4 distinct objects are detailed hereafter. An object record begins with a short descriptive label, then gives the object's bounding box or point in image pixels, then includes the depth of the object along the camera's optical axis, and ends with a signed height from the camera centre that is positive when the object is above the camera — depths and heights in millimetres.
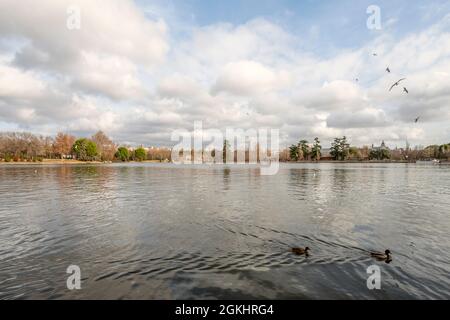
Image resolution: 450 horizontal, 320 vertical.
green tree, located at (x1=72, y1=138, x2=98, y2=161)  187875 +7965
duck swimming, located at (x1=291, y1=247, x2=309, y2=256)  13976 -4676
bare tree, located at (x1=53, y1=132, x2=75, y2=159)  185225 +11926
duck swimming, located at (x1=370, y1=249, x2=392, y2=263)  13439 -4795
